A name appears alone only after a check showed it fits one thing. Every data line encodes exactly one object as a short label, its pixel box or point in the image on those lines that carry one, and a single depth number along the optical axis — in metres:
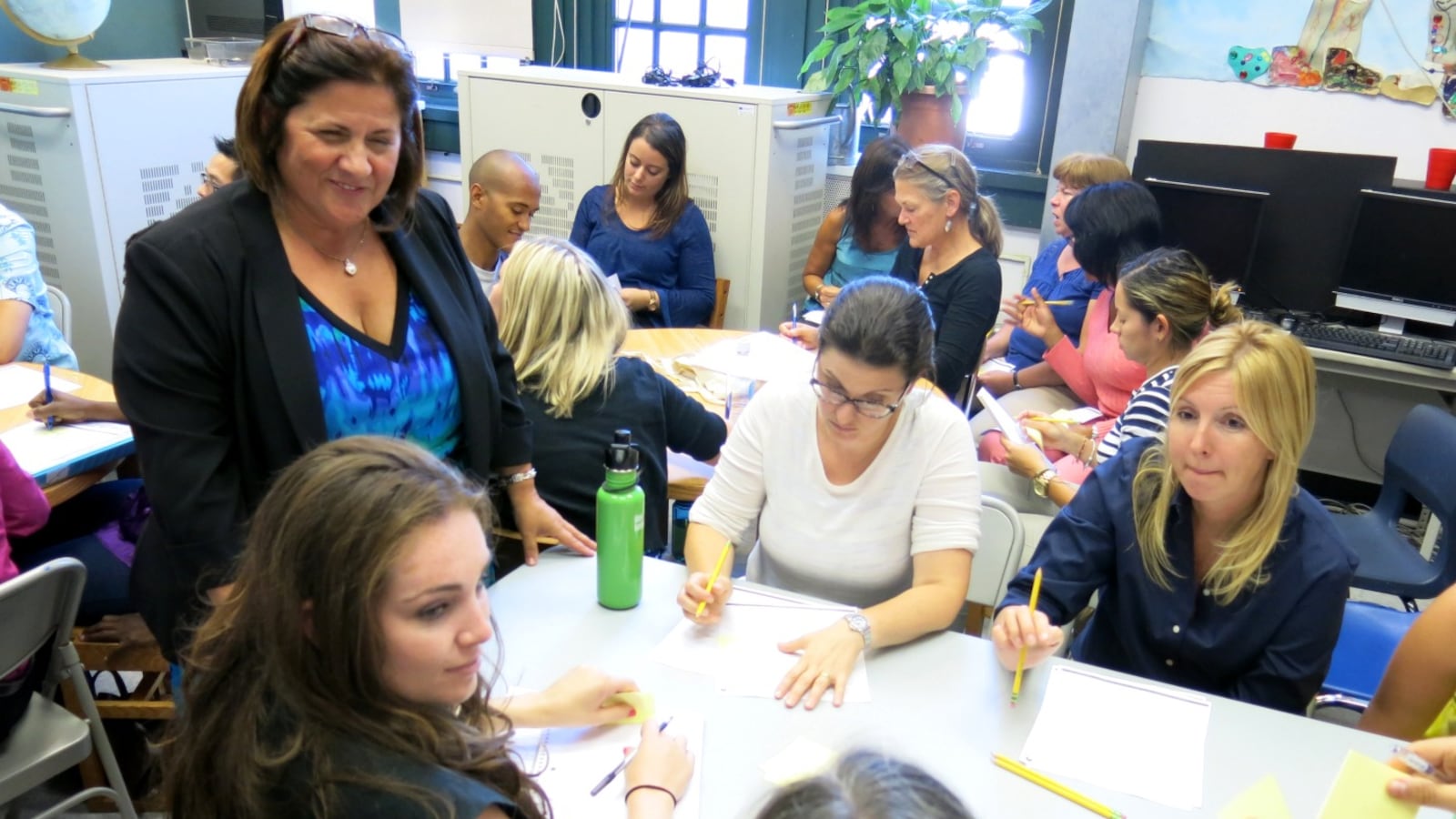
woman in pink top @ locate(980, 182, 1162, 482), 2.95
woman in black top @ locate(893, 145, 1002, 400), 3.14
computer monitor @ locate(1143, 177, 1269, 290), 3.71
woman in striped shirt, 2.46
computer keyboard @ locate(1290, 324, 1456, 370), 3.33
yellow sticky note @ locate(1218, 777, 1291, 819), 1.24
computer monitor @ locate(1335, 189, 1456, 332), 3.44
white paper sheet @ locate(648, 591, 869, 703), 1.44
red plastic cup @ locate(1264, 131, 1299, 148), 3.74
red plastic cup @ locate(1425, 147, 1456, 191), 3.50
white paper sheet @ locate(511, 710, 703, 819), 1.20
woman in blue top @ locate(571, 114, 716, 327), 3.66
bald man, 3.04
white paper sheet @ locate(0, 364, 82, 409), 2.45
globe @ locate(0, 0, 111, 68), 3.91
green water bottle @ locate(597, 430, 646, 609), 1.50
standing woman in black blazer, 1.32
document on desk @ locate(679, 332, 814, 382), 2.91
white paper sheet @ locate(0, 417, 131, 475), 2.10
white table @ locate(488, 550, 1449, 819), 1.26
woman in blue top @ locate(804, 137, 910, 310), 3.74
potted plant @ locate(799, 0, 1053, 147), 4.01
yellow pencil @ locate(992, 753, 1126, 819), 1.23
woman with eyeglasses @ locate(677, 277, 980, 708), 1.65
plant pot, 4.16
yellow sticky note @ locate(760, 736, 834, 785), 1.26
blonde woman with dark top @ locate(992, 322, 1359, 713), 1.58
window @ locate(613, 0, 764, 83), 4.78
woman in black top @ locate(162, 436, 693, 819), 0.96
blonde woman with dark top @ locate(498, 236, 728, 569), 2.17
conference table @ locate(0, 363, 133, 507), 2.12
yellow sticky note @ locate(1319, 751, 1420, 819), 1.22
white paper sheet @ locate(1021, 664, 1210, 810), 1.29
